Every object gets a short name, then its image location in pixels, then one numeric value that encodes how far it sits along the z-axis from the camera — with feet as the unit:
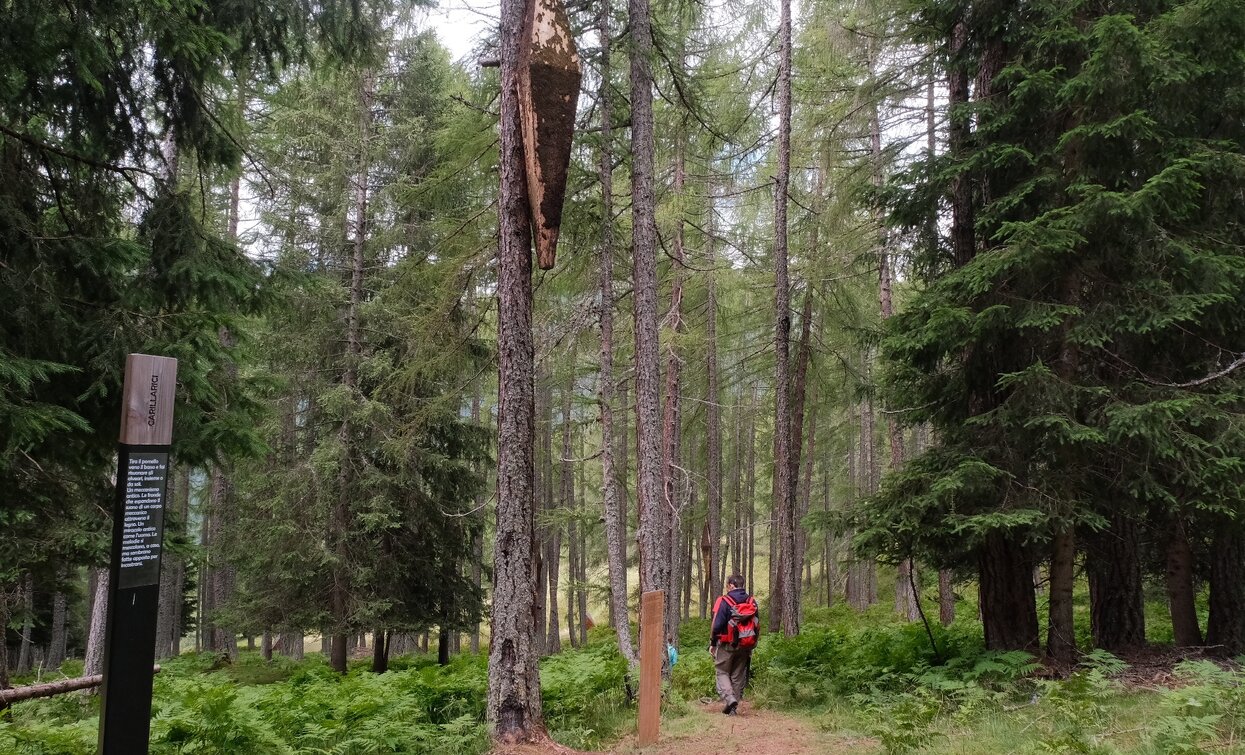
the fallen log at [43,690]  24.97
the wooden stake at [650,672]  24.64
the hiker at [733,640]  30.32
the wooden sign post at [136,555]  13.71
